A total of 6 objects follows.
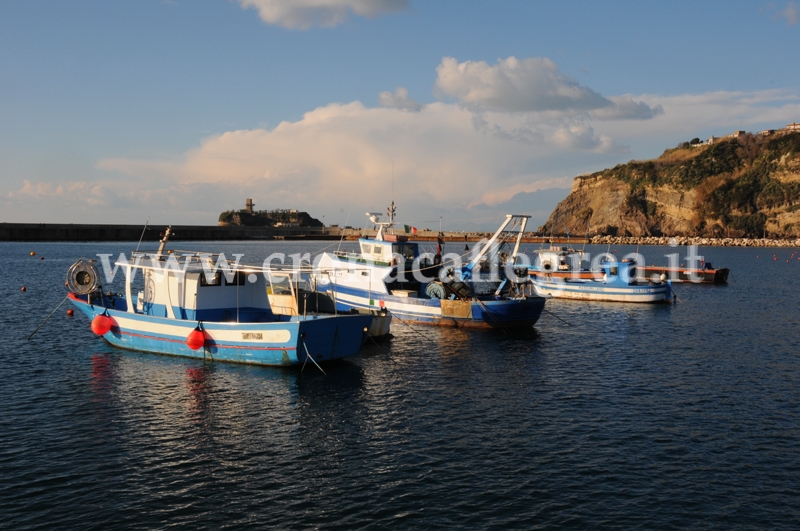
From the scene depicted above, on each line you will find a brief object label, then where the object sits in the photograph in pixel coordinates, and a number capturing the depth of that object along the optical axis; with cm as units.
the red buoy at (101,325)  3177
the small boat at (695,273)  7550
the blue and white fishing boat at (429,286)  4047
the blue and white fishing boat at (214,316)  2809
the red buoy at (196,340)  2895
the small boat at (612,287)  5622
